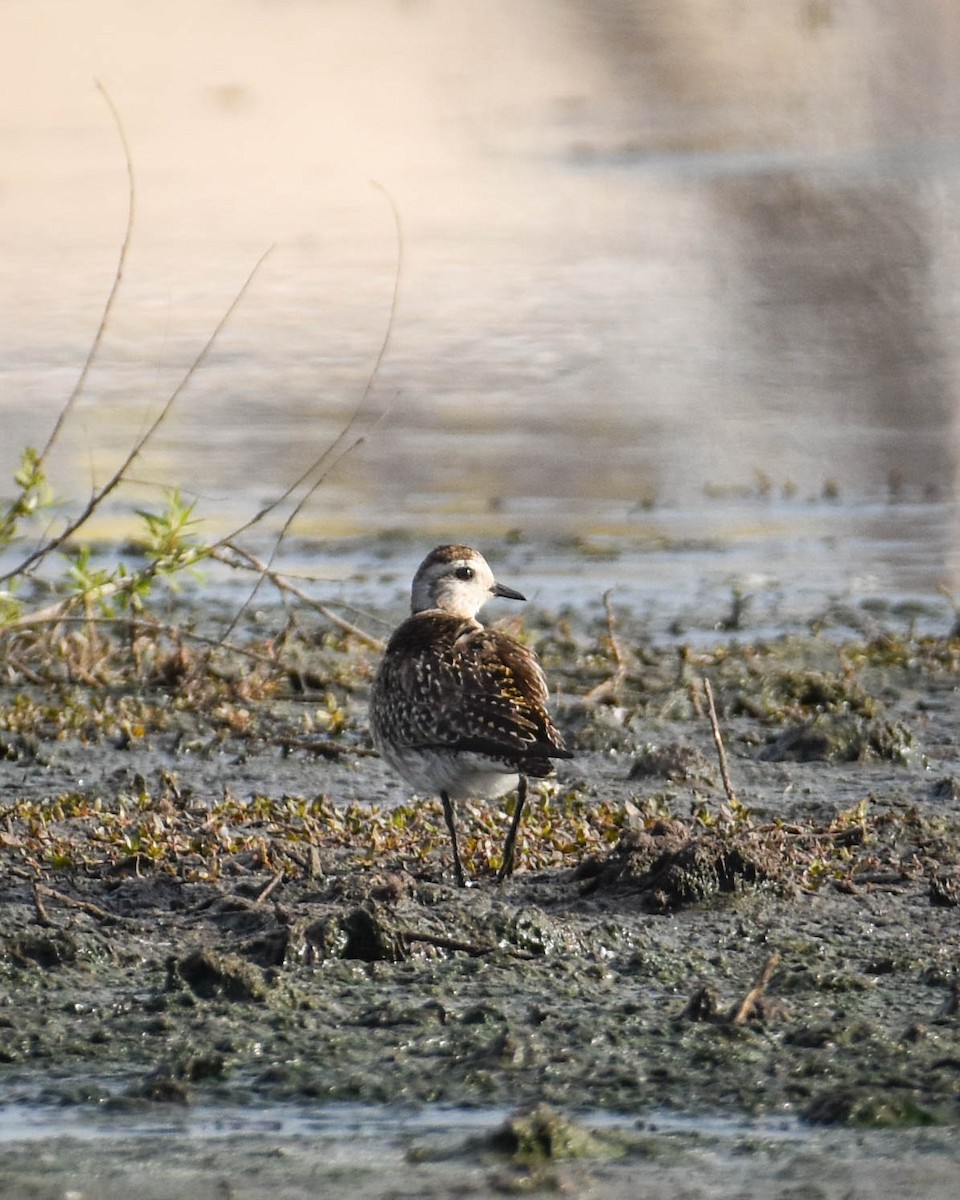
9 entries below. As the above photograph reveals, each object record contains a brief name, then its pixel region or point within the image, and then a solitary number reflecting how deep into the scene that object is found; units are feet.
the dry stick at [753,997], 35.55
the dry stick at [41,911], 41.50
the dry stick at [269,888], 42.93
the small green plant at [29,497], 53.36
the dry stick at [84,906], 42.09
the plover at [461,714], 44.80
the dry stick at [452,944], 39.50
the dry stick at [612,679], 63.72
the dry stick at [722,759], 51.01
